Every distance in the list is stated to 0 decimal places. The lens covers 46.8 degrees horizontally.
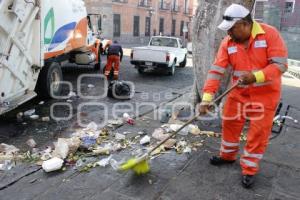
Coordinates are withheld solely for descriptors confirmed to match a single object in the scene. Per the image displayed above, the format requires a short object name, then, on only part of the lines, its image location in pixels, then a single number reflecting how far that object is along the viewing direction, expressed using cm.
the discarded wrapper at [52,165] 409
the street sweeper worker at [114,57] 1088
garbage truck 571
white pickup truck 1202
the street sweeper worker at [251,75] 353
